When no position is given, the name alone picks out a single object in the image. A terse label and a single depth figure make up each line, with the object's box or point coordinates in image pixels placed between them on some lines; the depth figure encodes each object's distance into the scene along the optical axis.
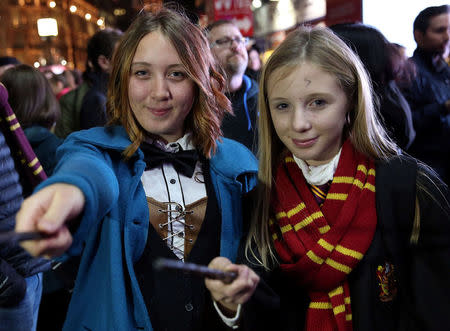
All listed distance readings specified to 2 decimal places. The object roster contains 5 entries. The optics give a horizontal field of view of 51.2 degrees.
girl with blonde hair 1.61
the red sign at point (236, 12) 6.90
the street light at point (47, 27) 13.03
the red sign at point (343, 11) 4.95
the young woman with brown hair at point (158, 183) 1.55
